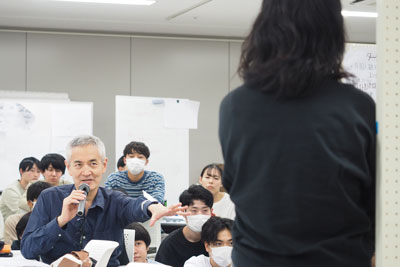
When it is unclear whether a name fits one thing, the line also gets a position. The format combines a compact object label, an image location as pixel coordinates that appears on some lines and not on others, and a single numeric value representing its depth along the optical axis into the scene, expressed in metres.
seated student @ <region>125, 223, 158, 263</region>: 6.29
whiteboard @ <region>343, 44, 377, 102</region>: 5.72
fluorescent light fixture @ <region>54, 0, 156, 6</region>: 10.53
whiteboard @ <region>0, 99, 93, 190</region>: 11.78
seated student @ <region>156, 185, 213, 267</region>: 6.48
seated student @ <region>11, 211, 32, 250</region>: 6.47
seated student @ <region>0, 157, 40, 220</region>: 10.08
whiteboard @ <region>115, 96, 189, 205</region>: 12.41
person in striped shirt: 9.12
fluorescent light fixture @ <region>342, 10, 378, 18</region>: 11.24
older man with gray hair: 4.36
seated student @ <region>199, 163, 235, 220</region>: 9.70
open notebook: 3.89
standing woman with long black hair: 2.25
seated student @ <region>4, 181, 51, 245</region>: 7.66
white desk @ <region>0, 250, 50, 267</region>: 4.49
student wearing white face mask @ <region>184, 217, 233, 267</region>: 5.82
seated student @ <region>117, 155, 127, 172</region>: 11.00
